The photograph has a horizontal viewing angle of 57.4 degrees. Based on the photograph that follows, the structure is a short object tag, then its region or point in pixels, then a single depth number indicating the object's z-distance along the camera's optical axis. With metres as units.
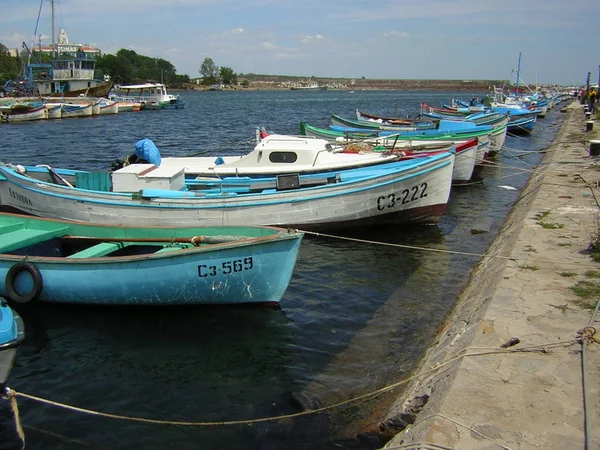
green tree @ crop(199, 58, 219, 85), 197.00
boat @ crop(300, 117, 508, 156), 22.33
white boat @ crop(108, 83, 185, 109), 69.90
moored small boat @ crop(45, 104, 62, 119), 53.84
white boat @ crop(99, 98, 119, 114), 60.31
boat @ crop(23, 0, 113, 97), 70.31
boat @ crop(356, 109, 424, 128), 31.73
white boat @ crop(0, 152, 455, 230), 12.42
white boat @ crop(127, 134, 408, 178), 15.13
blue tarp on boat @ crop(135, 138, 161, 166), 14.62
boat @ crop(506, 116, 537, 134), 38.51
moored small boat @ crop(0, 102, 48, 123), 50.16
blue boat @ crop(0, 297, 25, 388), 5.59
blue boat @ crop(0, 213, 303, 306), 8.36
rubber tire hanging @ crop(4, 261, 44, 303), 8.65
